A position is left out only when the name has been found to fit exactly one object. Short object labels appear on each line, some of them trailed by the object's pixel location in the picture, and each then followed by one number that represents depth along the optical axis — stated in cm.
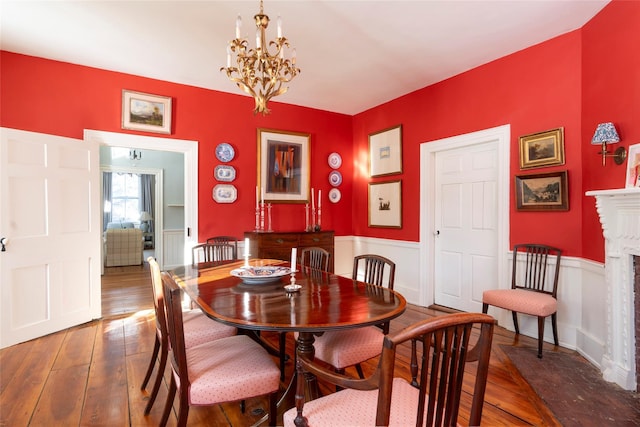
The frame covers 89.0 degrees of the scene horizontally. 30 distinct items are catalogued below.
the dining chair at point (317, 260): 282
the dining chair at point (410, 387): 95
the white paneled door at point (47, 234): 294
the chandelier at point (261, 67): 207
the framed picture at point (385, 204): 452
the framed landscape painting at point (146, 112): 375
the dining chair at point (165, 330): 178
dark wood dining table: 142
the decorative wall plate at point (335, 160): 515
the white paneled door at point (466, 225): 358
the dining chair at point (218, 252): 345
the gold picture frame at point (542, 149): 293
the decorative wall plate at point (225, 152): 427
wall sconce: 232
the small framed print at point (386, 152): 453
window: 991
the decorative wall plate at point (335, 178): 515
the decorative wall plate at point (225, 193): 426
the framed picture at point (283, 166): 459
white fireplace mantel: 219
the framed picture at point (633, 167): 217
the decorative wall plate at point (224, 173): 427
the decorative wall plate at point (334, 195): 516
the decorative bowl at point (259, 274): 211
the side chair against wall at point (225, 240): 370
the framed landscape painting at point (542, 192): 291
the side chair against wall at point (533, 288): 269
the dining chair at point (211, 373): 144
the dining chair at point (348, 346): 179
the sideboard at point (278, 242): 407
